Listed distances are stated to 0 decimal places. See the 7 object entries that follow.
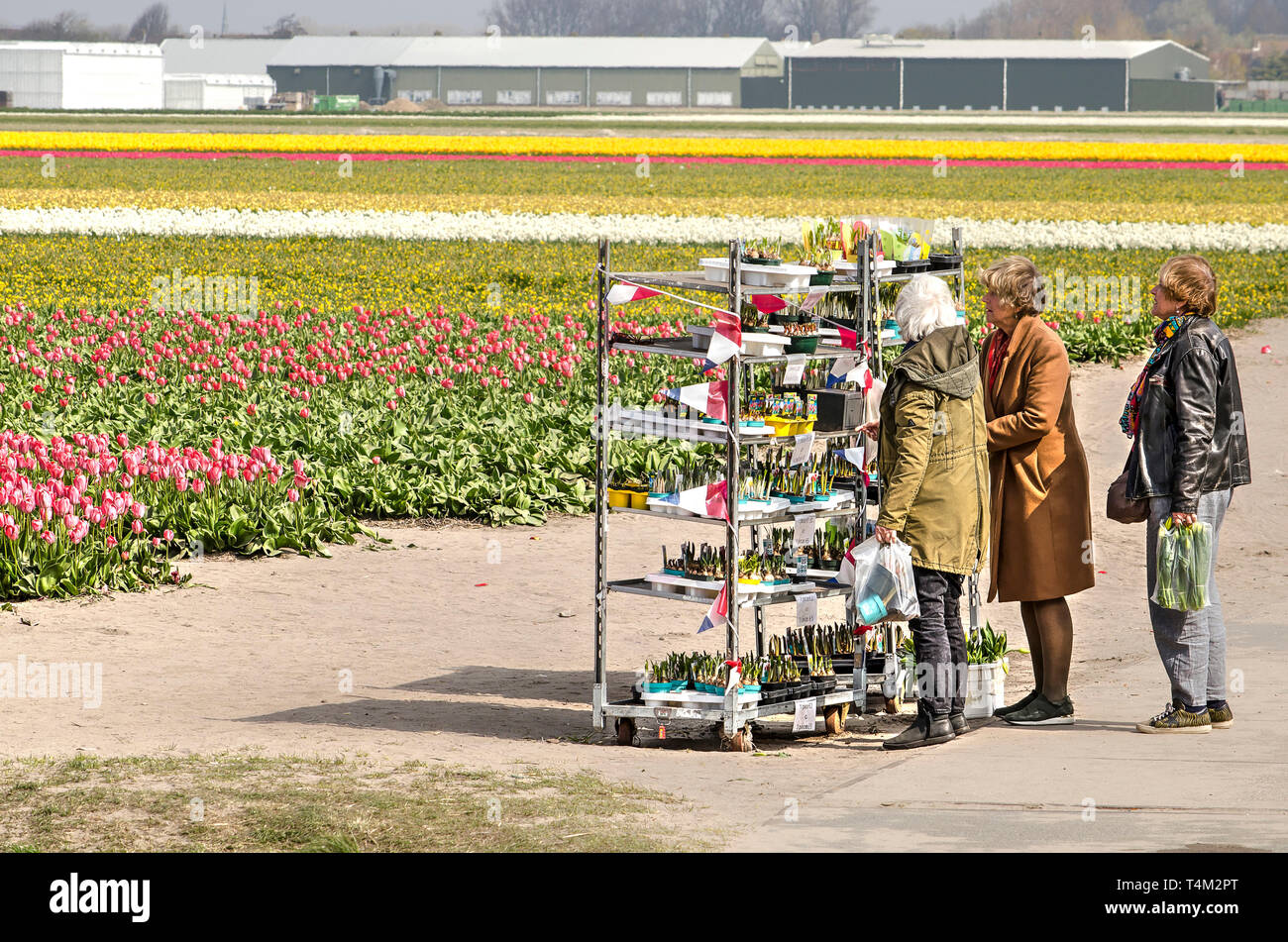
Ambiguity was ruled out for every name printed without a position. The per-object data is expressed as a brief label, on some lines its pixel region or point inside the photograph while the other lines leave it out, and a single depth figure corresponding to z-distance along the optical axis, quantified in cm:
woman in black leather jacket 1473
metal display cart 1567
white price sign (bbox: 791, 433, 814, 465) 1586
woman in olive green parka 1487
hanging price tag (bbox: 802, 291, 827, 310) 1689
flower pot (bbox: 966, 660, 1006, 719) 1633
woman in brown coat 1532
